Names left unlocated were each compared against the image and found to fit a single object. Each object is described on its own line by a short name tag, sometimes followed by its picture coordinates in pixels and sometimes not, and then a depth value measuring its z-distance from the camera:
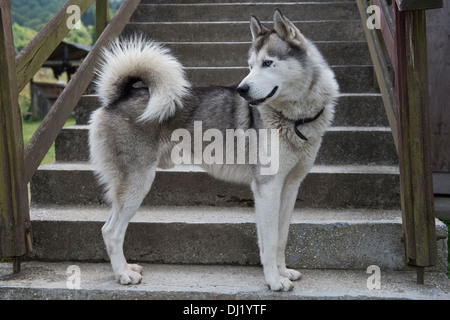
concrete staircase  2.57
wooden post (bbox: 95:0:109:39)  4.20
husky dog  2.51
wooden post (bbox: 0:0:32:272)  2.59
